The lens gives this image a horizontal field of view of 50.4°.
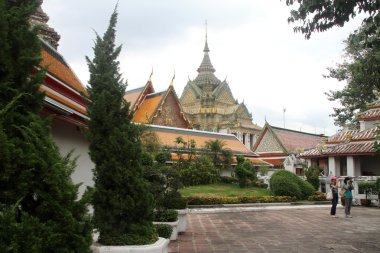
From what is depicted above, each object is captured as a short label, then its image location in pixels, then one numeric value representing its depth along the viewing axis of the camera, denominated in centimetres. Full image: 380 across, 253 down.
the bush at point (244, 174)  2412
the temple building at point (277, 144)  3606
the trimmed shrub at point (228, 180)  2595
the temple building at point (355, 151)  2216
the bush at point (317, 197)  1975
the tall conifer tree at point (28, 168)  278
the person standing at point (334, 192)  1428
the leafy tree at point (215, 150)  2706
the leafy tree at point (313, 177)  2211
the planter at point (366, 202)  1920
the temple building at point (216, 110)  4995
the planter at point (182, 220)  950
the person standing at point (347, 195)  1373
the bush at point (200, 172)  2384
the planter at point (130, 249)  489
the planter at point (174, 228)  824
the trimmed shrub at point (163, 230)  771
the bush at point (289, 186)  1958
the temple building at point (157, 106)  2995
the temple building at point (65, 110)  568
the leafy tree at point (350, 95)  2570
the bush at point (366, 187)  1922
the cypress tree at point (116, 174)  517
